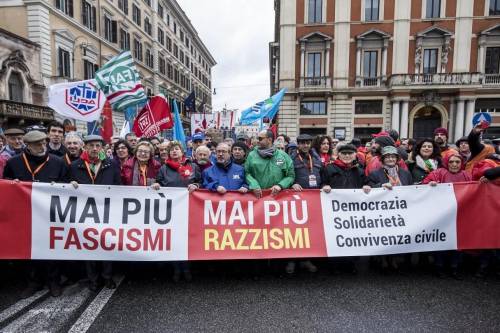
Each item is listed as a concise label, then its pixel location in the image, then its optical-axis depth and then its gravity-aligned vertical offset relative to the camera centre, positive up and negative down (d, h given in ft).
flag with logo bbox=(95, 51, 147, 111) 20.88 +4.32
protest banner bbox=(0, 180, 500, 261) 11.53 -3.06
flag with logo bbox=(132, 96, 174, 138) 22.21 +1.89
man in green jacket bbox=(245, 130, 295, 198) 13.51 -0.96
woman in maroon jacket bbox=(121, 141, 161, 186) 13.57 -1.08
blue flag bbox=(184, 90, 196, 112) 48.49 +6.75
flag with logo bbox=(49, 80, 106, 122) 19.48 +2.92
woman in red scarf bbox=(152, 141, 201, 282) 12.62 -1.30
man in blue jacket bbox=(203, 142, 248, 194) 13.16 -1.27
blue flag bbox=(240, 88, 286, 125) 34.83 +4.12
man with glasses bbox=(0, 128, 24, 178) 15.84 +0.02
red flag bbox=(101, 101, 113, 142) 24.99 +1.67
